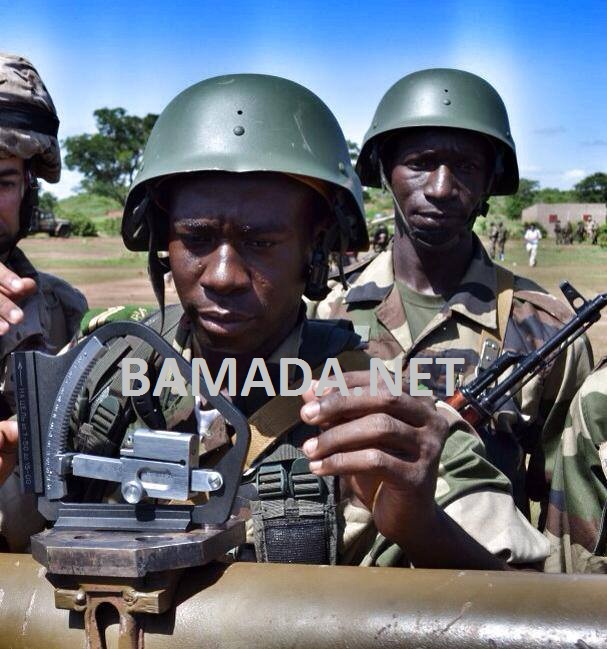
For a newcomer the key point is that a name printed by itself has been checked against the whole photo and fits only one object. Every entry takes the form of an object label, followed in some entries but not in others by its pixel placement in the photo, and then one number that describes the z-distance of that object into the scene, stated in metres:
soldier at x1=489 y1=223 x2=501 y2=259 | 33.34
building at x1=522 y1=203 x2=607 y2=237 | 61.09
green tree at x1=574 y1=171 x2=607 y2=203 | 74.50
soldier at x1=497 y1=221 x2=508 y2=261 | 33.88
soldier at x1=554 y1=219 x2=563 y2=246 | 47.56
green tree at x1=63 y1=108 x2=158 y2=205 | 70.31
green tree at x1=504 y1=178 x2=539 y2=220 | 66.62
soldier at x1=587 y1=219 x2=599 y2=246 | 45.60
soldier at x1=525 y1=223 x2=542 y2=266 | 31.70
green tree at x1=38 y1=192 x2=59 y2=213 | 56.97
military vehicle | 47.94
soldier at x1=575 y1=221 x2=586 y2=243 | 47.62
